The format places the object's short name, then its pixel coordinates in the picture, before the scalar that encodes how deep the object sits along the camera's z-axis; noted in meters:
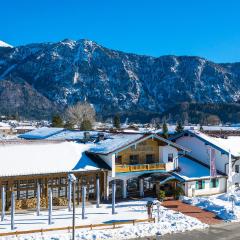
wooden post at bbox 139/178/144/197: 40.34
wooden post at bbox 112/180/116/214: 33.06
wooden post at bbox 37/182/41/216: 32.19
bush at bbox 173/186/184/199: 39.78
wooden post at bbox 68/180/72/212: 33.84
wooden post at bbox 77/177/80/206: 36.72
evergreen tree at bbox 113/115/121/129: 121.71
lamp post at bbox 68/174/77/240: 24.51
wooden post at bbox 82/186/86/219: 31.27
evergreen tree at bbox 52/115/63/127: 96.55
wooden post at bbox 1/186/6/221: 30.43
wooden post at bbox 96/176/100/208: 34.50
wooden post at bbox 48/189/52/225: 29.52
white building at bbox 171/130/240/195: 43.03
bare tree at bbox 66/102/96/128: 140.25
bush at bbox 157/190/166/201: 38.28
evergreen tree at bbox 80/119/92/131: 89.25
